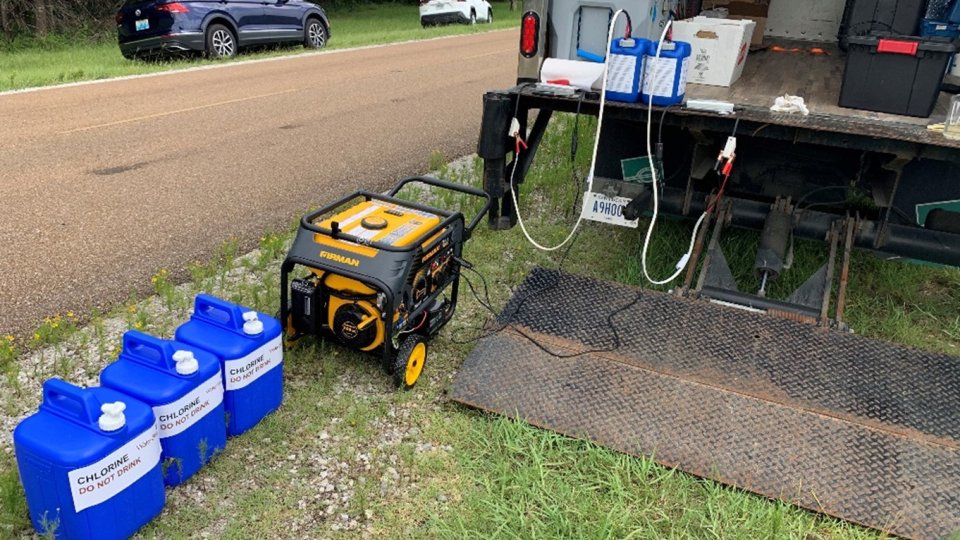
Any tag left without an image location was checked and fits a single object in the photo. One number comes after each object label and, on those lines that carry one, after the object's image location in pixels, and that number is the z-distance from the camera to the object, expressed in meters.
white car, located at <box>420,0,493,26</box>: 25.78
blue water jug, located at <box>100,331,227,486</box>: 2.63
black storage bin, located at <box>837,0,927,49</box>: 6.75
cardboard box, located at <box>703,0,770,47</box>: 7.55
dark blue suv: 13.33
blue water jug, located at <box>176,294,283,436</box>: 2.94
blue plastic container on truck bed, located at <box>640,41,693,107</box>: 3.70
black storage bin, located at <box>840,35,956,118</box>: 3.76
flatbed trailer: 3.54
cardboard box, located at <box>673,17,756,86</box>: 4.50
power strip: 3.66
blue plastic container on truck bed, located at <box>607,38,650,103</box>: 3.74
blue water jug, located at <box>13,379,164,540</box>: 2.30
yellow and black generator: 3.20
